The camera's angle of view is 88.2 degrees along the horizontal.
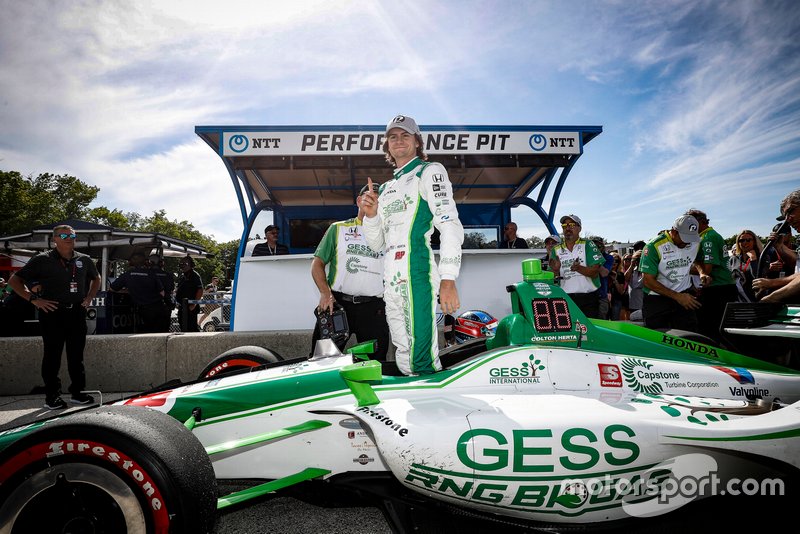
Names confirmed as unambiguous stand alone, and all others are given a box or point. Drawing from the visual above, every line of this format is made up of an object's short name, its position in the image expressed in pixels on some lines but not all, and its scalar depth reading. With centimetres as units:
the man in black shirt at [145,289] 641
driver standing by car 229
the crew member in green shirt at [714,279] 423
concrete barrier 480
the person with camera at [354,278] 343
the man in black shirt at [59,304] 432
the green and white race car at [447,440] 149
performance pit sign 534
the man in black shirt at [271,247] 643
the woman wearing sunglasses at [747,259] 573
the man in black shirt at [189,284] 810
